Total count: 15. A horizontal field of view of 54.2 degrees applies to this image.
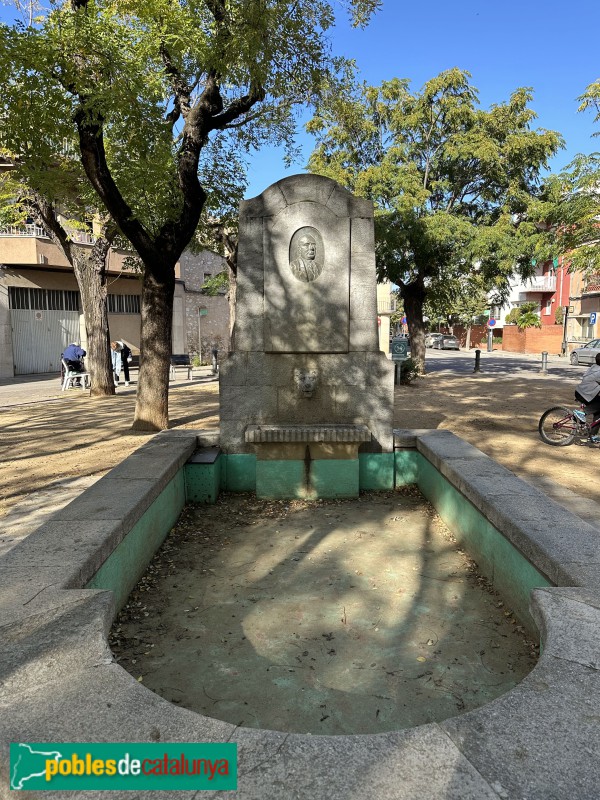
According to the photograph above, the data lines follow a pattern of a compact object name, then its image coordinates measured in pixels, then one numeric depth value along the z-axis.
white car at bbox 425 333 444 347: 56.83
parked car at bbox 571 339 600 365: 27.20
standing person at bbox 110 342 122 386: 19.84
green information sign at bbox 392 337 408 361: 18.55
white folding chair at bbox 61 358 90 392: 16.95
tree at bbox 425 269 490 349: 20.19
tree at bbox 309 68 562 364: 18.11
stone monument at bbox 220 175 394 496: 6.36
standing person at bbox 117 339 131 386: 19.26
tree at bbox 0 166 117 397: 13.79
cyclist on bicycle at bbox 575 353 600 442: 8.09
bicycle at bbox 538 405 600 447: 8.30
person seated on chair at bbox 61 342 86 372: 17.38
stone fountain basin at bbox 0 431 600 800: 1.76
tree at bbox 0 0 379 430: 7.15
